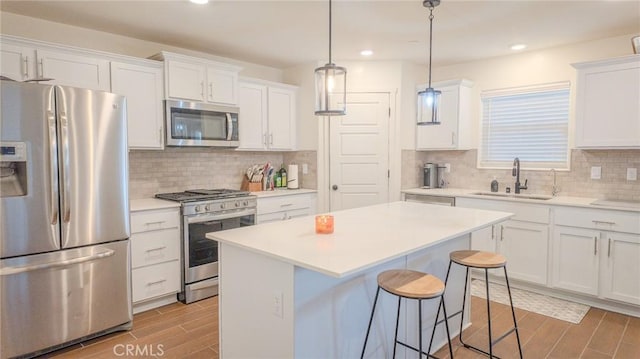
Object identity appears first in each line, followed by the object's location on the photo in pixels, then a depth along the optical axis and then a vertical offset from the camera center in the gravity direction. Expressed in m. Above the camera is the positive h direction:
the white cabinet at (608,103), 3.25 +0.52
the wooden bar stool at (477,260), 2.29 -0.61
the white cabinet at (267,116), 4.31 +0.54
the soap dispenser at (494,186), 4.38 -0.28
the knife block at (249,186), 4.53 -0.30
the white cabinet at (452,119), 4.45 +0.50
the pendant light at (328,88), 2.07 +0.40
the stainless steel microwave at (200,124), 3.60 +0.36
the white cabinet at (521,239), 3.60 -0.76
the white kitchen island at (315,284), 1.75 -0.63
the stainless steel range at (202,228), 3.45 -0.64
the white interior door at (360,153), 4.59 +0.10
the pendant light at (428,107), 2.66 +0.38
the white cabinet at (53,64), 2.75 +0.74
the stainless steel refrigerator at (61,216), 2.38 -0.38
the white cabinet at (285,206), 4.11 -0.52
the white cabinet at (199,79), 3.56 +0.81
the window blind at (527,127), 4.04 +0.39
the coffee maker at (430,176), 4.77 -0.18
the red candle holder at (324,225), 2.20 -0.37
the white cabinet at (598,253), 3.13 -0.78
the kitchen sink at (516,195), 3.91 -0.36
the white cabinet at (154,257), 3.17 -0.83
